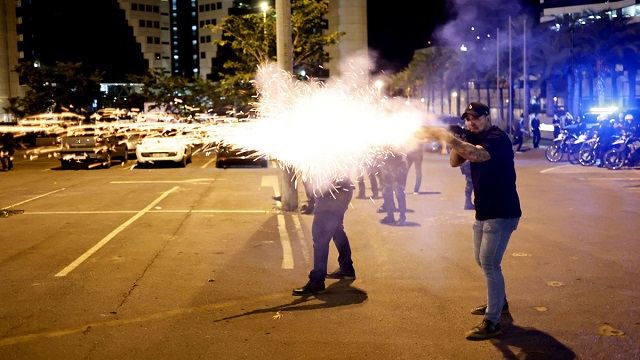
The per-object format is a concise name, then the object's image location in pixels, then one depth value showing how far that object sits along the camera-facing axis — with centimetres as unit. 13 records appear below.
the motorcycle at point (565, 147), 2481
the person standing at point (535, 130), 3269
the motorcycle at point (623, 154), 2220
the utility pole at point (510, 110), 4559
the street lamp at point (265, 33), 3034
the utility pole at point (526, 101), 4640
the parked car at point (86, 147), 2650
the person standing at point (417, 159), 1556
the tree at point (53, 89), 6656
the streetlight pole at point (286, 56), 1405
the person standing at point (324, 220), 788
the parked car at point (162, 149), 2606
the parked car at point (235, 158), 2538
